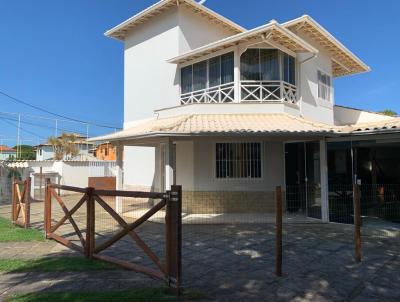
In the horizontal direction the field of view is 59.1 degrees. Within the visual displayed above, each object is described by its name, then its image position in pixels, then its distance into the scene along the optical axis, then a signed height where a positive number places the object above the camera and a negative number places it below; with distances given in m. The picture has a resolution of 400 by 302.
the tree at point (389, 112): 37.85 +6.49
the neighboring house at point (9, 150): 56.59 +3.90
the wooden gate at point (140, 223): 5.33 -0.99
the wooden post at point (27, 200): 10.35 -0.78
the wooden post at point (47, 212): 8.88 -0.98
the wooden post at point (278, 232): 5.98 -1.04
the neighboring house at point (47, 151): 45.83 +3.05
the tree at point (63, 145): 39.28 +3.16
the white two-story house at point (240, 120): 11.82 +2.00
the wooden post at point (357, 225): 6.83 -1.05
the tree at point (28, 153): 48.81 +2.95
